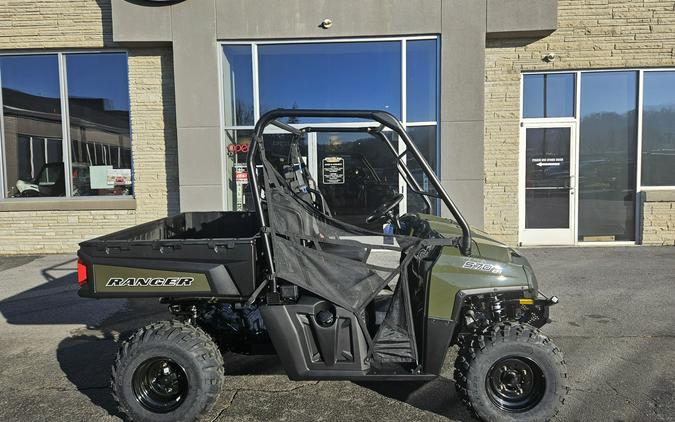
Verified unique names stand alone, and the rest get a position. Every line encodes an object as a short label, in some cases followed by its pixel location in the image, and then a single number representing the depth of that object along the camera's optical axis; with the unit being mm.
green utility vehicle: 3156
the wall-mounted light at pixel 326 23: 8922
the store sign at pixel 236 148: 9500
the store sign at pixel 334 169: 9398
